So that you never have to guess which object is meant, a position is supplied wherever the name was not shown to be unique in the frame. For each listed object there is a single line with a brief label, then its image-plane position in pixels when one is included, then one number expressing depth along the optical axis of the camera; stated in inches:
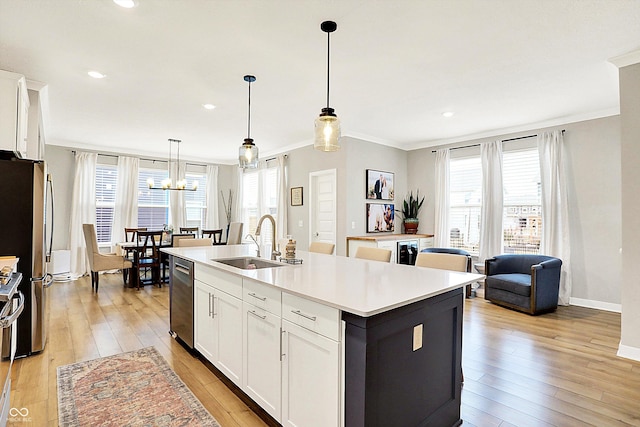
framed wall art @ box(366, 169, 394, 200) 234.1
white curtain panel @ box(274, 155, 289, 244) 268.9
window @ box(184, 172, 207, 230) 321.4
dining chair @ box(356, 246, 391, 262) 121.4
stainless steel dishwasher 117.6
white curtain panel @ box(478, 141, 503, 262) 213.8
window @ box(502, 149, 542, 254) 200.2
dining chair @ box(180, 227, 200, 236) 265.3
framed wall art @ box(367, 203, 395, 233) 234.8
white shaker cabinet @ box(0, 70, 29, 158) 114.4
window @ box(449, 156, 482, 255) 228.2
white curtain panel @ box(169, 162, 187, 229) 306.7
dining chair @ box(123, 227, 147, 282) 225.7
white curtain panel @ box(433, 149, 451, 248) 239.9
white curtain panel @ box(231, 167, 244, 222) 335.6
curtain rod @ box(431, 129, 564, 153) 201.9
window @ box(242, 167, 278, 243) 296.8
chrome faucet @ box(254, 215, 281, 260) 116.0
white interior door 232.4
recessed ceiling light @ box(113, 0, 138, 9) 86.0
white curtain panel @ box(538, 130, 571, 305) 184.7
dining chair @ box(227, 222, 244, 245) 279.1
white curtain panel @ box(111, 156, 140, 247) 278.5
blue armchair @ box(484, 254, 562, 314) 165.2
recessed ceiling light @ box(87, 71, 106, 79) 130.2
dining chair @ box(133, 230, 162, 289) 220.1
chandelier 253.3
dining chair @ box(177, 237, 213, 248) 166.6
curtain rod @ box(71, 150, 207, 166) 273.0
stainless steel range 49.4
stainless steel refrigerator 109.2
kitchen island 58.4
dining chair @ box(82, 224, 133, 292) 212.5
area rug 81.0
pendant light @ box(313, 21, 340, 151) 96.9
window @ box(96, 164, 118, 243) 273.6
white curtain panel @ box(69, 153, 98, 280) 257.4
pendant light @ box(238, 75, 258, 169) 129.7
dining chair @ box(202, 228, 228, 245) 263.3
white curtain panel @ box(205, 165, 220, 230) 332.2
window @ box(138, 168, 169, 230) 295.4
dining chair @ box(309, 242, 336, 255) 148.2
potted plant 253.4
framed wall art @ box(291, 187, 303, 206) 257.6
